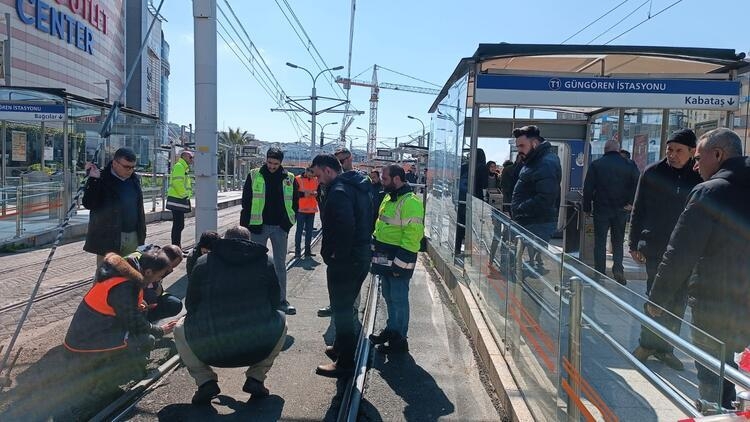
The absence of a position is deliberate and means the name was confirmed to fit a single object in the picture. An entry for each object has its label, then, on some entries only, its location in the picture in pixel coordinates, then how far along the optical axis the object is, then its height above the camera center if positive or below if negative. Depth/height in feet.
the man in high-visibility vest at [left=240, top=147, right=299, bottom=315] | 21.57 -1.70
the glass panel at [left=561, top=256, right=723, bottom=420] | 7.39 -2.67
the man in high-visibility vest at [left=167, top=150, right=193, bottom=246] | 30.14 -1.67
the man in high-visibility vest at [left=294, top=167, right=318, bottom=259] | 35.27 -3.11
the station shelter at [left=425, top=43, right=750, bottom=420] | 12.24 +2.80
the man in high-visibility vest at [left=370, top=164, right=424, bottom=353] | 18.06 -2.56
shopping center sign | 123.65 +30.80
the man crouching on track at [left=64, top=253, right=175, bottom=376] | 13.76 -3.84
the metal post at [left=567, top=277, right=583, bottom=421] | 9.94 -2.83
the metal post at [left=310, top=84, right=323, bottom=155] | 90.02 +7.21
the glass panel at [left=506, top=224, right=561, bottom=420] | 11.55 -3.48
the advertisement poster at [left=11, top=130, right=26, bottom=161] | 67.21 +0.75
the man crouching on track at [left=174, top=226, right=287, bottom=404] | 13.79 -3.73
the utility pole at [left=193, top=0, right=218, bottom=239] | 21.57 +1.61
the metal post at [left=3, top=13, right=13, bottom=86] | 49.57 +8.70
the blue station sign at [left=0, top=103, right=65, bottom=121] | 49.65 +3.47
